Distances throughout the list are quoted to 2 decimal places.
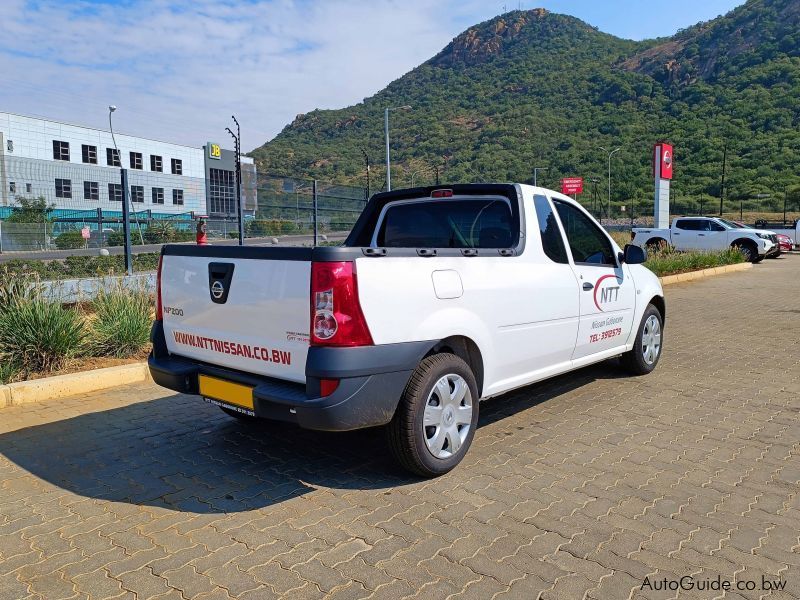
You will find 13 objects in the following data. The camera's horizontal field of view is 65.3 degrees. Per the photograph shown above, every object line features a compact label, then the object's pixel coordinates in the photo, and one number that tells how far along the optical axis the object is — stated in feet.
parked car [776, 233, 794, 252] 90.43
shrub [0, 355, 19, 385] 18.90
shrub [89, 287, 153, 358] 22.33
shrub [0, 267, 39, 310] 21.10
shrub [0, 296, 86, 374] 19.92
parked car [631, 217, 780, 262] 77.56
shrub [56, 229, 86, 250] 44.42
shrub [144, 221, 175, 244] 41.63
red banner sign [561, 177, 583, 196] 127.38
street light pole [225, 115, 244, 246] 38.07
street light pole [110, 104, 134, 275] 32.79
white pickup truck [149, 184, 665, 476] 10.95
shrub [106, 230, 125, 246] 38.34
